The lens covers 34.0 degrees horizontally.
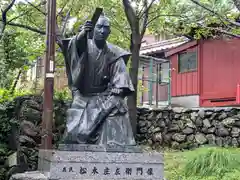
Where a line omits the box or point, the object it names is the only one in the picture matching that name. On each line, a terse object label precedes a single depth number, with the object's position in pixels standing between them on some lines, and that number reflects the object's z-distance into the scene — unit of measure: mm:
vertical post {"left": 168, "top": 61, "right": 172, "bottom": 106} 18219
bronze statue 5449
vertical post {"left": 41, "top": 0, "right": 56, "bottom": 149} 8109
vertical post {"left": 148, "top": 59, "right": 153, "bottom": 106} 17491
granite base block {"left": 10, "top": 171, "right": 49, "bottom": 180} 5355
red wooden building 16266
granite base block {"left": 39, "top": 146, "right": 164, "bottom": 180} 4973
